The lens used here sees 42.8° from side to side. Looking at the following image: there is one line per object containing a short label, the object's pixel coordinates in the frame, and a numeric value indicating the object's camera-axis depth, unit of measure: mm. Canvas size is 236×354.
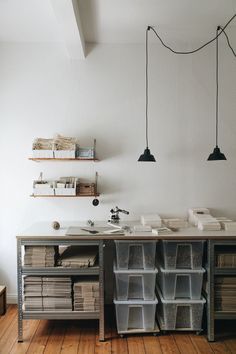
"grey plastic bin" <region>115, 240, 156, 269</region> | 2684
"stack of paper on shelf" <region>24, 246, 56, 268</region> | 2605
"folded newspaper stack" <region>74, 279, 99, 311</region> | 2631
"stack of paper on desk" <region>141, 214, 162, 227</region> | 2906
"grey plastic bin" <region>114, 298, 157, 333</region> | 2654
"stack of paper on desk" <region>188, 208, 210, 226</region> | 3015
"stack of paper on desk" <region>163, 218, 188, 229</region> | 2949
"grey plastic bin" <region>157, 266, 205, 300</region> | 2668
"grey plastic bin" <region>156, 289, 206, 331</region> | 2660
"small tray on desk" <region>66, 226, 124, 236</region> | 2643
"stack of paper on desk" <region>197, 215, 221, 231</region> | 2771
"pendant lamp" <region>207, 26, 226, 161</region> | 2839
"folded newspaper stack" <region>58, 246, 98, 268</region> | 2618
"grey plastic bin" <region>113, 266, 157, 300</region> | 2670
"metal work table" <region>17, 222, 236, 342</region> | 2584
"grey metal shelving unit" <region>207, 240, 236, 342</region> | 2598
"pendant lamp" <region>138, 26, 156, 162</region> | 2848
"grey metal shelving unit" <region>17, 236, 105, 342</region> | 2584
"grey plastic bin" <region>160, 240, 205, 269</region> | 2678
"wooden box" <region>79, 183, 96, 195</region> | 3084
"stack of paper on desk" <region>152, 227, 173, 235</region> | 2658
